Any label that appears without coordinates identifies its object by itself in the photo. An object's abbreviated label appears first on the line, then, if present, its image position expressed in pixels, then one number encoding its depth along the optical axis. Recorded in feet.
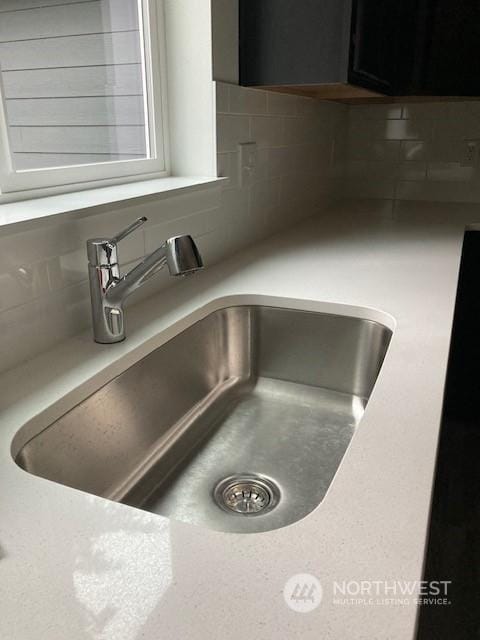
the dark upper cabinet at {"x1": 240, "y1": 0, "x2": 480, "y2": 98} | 4.38
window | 3.37
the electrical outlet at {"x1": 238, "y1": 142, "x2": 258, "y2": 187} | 4.99
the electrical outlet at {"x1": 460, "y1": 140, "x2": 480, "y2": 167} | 7.84
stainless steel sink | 2.71
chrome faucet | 2.86
